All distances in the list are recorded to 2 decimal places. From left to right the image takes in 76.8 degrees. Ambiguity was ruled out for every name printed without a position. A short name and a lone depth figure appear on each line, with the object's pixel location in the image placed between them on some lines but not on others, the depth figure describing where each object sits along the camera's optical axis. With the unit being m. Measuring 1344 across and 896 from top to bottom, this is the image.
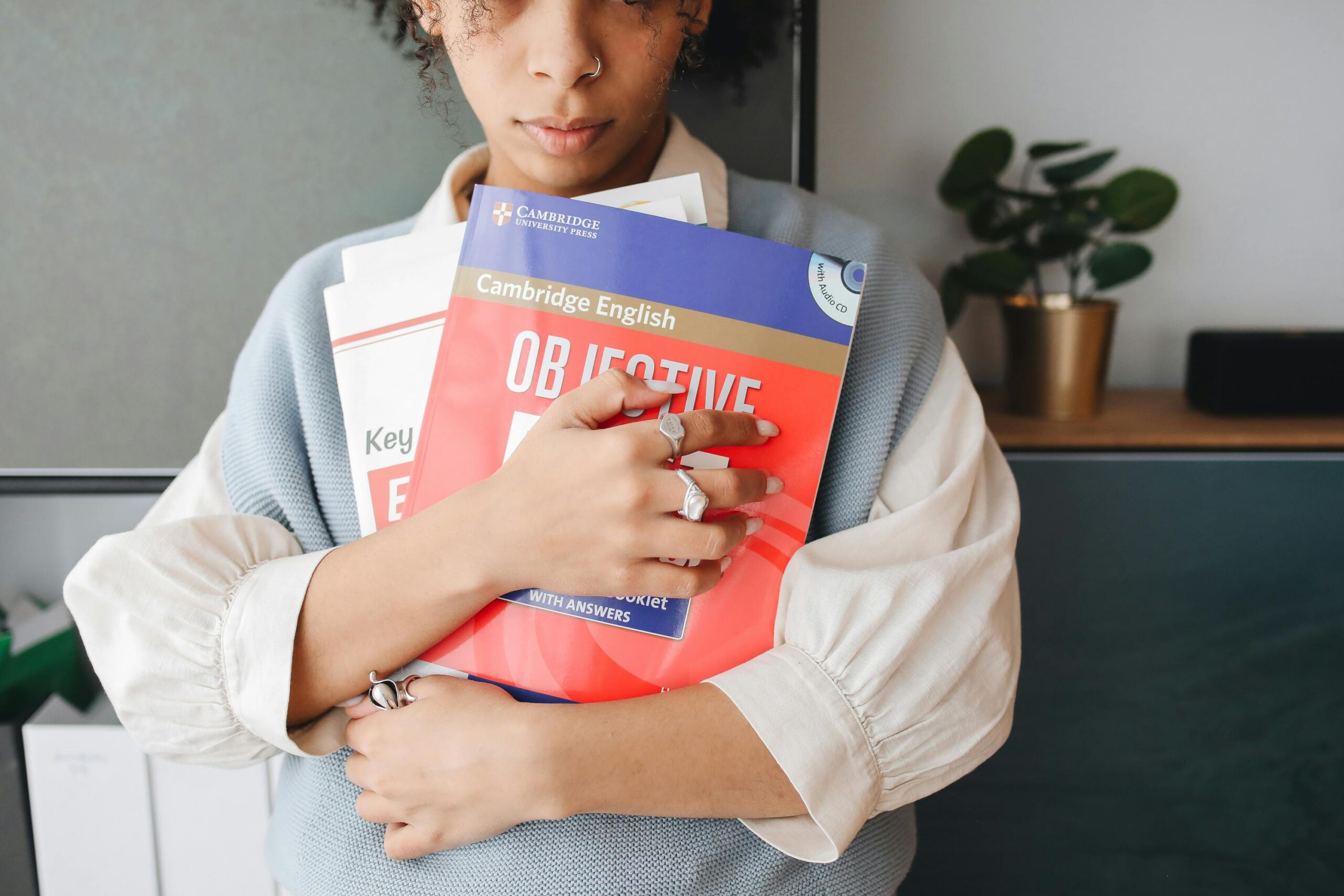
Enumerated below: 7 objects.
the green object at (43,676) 1.04
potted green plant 1.05
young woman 0.53
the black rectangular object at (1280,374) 1.05
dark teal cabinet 0.95
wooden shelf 0.95
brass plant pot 1.05
